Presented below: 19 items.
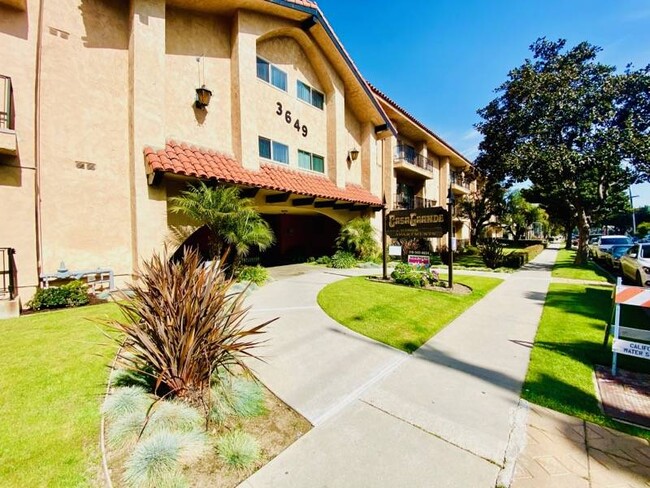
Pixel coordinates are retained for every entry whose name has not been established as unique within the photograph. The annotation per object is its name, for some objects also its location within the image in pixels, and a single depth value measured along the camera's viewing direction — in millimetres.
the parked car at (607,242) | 20547
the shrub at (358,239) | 15688
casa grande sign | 10430
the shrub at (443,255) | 19438
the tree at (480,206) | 27844
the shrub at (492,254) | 16625
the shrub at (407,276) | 10318
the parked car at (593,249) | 22992
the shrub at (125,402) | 3165
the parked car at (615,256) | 15570
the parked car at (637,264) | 10469
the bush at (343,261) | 14977
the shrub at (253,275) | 10578
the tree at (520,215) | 42700
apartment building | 7367
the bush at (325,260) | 16013
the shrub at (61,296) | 7090
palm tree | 8836
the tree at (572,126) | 15778
